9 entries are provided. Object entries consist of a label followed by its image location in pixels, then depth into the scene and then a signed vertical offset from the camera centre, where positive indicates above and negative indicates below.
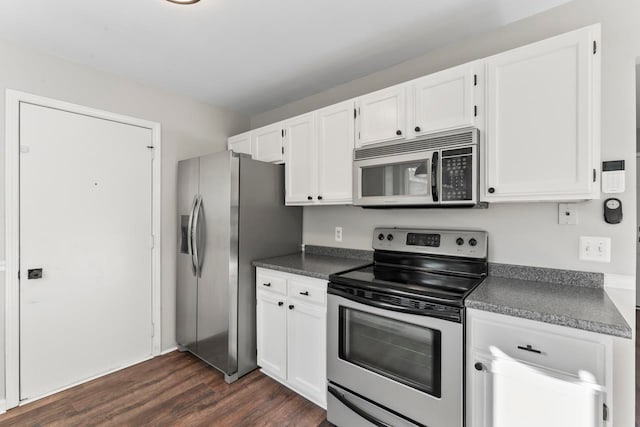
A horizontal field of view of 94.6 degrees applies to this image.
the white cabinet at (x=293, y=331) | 2.06 -0.90
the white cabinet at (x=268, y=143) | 2.73 +0.66
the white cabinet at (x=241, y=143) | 3.02 +0.73
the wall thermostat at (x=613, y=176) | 1.54 +0.19
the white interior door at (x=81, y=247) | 2.15 -0.29
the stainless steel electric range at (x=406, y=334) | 1.48 -0.69
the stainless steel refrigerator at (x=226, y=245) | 2.39 -0.29
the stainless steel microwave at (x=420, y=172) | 1.72 +0.26
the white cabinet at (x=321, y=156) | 2.29 +0.46
